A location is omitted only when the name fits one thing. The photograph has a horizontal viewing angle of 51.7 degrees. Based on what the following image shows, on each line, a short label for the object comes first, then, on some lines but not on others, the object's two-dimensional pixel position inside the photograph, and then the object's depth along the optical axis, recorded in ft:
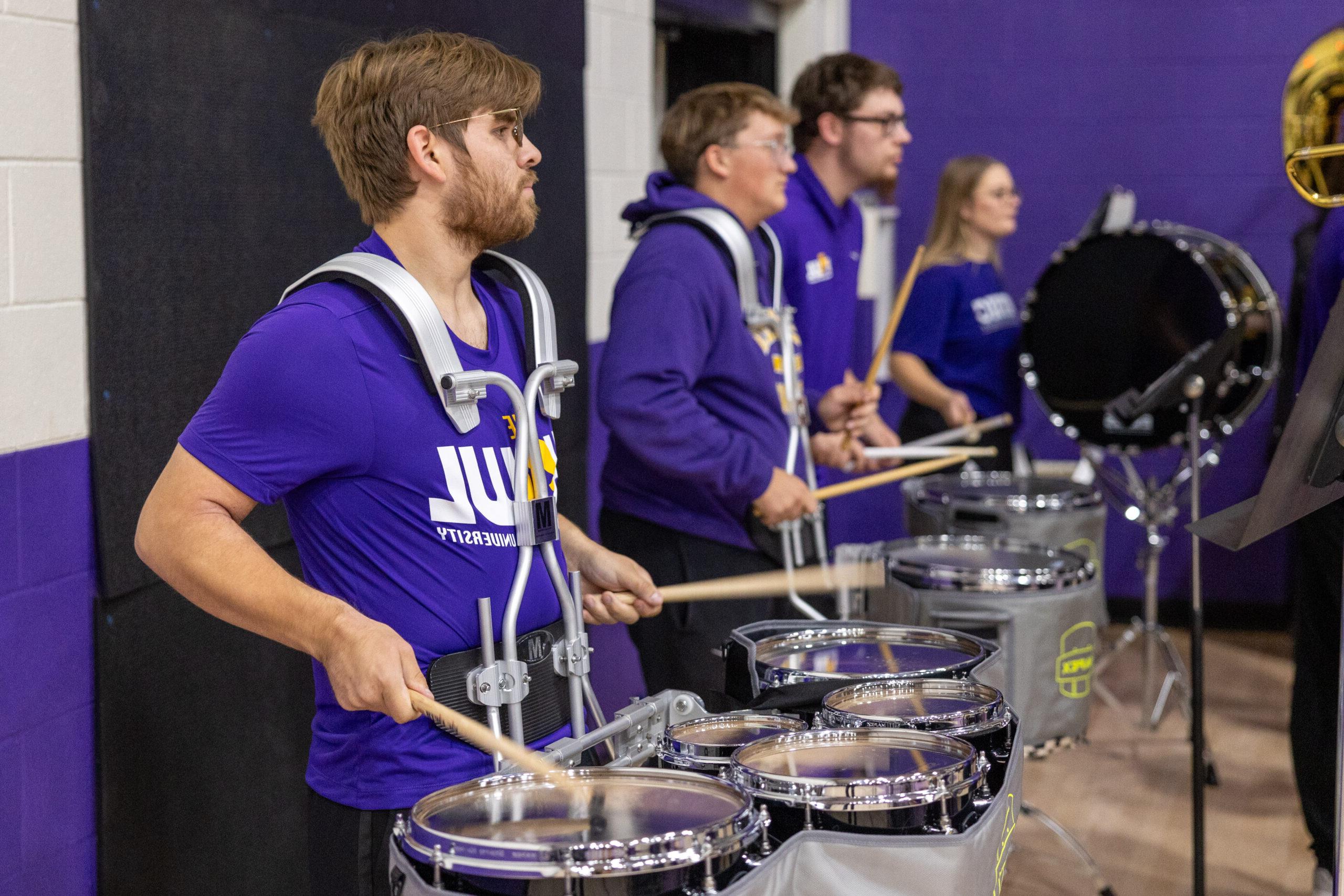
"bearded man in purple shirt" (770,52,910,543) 9.99
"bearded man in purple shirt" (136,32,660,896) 4.41
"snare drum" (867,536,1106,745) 7.64
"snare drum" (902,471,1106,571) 10.51
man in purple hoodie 7.66
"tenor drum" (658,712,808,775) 4.60
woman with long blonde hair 13.58
